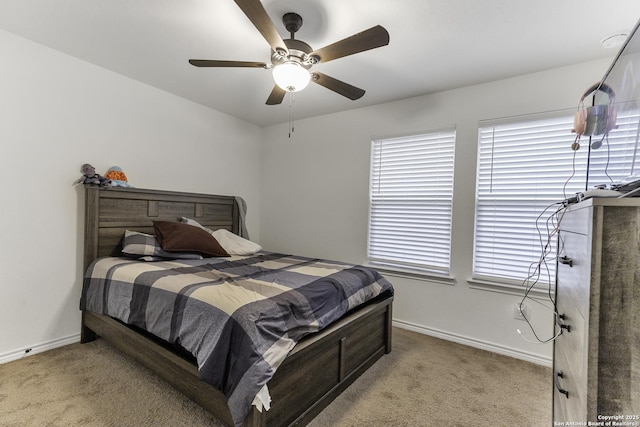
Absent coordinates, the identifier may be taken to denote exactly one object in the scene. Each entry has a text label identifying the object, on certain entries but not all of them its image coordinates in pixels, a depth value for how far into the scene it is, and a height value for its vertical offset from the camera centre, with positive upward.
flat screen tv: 1.02 +0.41
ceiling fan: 1.49 +0.93
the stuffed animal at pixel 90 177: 2.47 +0.21
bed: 1.45 -0.89
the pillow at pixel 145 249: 2.50 -0.41
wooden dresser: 0.72 -0.24
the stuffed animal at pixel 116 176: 2.63 +0.24
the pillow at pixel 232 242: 3.06 -0.40
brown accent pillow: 2.62 -0.32
